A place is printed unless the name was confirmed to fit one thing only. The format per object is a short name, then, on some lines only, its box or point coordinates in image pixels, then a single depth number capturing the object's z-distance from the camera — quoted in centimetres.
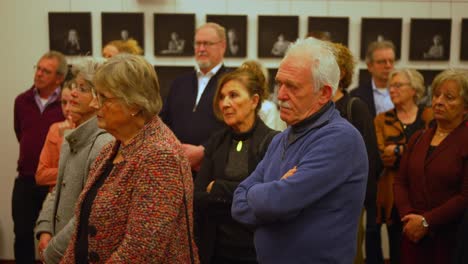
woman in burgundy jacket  339
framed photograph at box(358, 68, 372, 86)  559
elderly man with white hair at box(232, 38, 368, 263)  202
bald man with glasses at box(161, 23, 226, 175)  410
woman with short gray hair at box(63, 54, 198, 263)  202
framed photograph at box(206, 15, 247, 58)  544
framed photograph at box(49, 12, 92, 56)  545
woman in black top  305
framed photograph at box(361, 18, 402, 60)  552
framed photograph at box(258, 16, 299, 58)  547
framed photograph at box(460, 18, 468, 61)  554
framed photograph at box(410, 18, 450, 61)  553
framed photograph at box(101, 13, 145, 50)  541
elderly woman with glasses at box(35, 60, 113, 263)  263
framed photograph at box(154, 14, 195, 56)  543
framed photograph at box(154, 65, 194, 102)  549
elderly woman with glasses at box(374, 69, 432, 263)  432
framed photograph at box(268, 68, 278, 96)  554
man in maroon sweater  490
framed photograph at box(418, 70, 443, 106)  559
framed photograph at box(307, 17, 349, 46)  548
